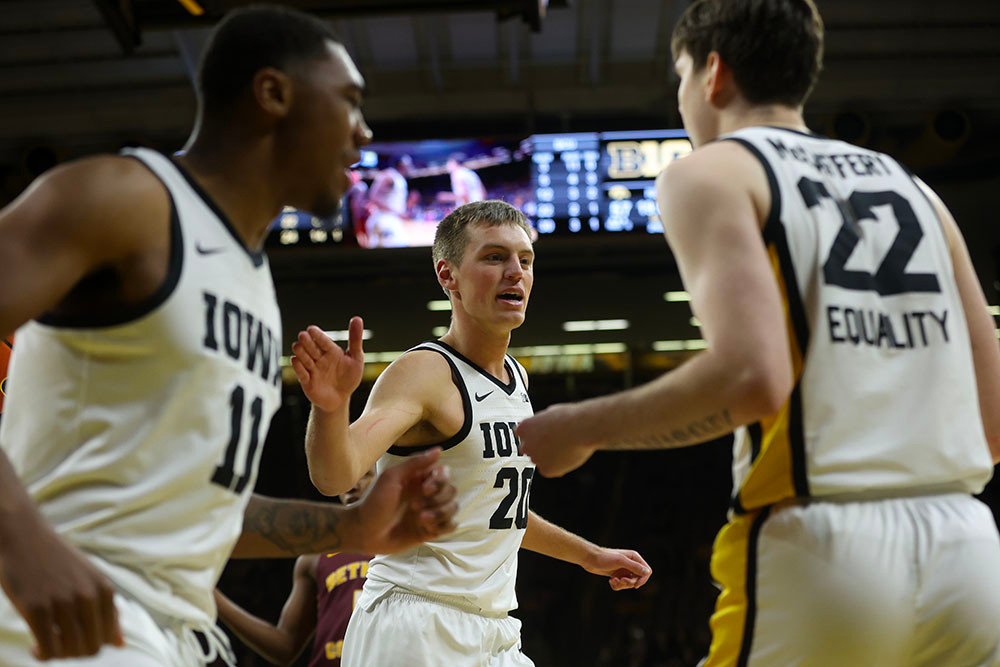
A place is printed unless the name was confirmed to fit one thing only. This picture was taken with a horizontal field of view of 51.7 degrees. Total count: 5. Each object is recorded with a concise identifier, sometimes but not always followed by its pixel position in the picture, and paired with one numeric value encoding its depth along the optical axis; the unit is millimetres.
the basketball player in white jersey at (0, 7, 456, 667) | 1812
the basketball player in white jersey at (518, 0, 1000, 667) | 2186
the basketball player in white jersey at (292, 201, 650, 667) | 3639
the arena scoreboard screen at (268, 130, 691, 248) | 10945
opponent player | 4941
